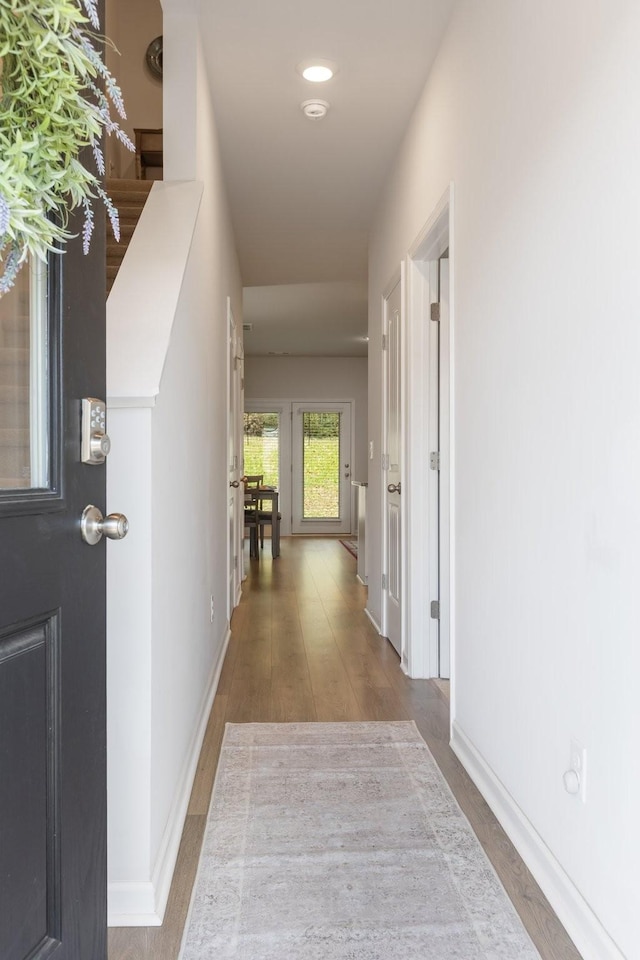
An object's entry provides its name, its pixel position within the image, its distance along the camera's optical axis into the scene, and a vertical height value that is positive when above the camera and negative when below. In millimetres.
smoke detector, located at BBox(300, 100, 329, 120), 3191 +1659
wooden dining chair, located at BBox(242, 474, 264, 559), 7504 -645
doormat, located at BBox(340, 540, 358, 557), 8263 -1071
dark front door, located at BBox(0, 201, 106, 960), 876 -221
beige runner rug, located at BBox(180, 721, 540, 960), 1428 -997
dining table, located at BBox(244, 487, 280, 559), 7668 -450
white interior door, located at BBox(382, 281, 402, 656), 3625 -33
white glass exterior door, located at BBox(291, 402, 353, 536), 10305 -58
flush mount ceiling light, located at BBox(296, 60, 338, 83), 2881 +1670
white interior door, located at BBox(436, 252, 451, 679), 3213 +17
